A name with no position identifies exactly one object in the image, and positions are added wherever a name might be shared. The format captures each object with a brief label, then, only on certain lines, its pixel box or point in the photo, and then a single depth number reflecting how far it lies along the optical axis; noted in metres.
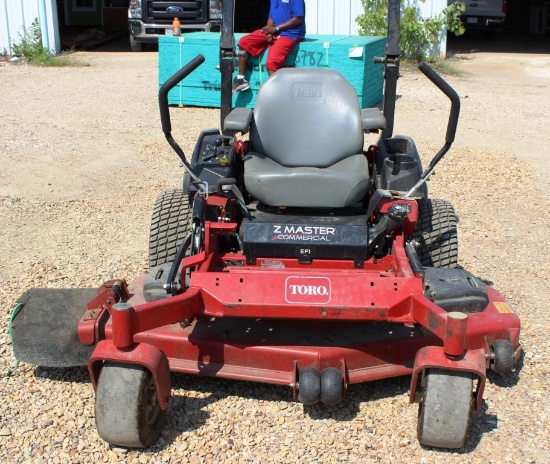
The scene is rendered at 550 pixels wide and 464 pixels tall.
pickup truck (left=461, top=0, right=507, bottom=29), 17.75
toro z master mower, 3.08
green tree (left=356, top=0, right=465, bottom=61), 12.82
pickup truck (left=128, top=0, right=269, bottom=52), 14.27
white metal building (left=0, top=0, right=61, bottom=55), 13.88
